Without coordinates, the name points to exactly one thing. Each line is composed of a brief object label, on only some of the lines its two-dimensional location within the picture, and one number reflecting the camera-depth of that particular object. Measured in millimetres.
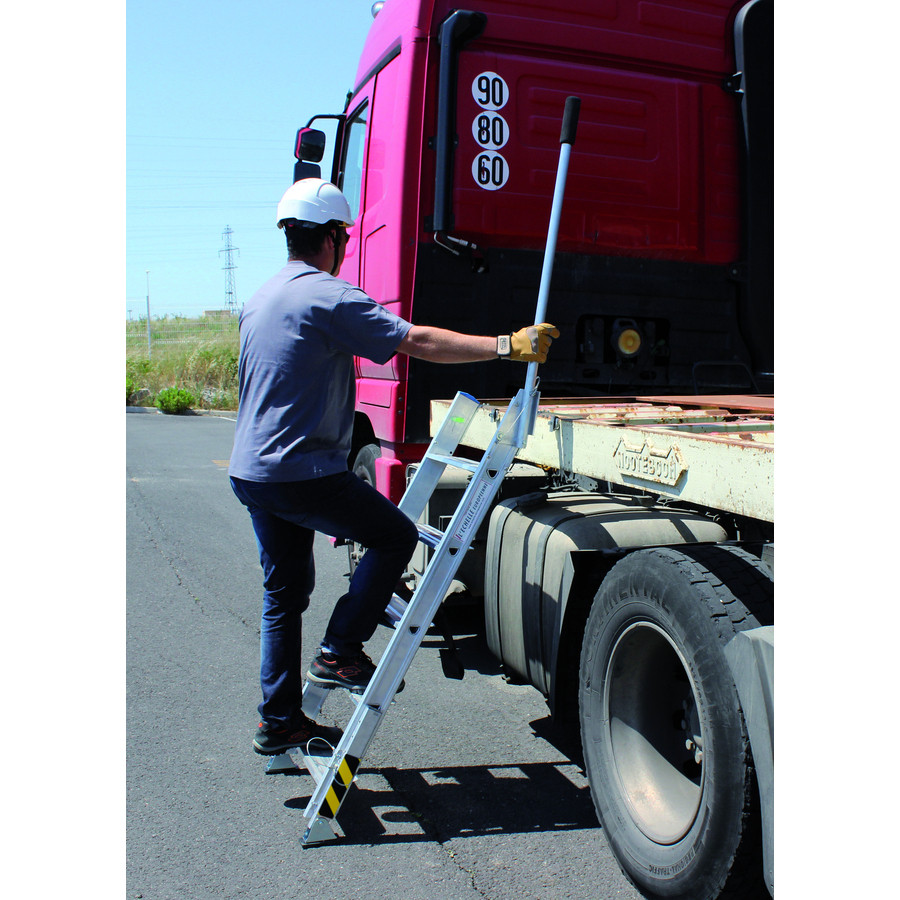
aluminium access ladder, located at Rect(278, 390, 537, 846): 3018
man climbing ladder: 3166
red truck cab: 4680
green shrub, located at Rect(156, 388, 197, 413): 24938
